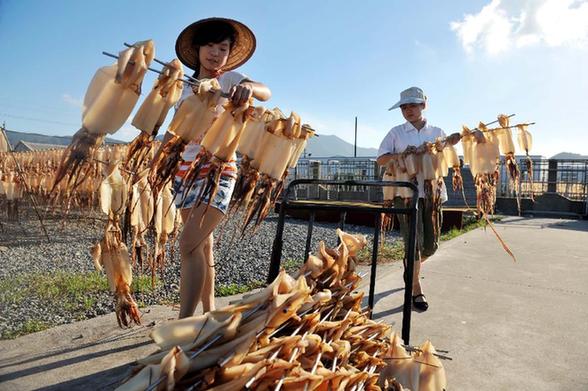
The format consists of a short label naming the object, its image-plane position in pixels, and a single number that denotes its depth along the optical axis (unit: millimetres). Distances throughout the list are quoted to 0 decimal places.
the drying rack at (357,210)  2287
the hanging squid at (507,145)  3307
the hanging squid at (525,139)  3324
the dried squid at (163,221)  2784
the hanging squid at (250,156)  1875
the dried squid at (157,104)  1572
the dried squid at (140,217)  2658
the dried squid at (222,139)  1778
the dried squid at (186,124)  1673
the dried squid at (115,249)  2525
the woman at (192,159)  2410
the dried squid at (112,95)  1401
